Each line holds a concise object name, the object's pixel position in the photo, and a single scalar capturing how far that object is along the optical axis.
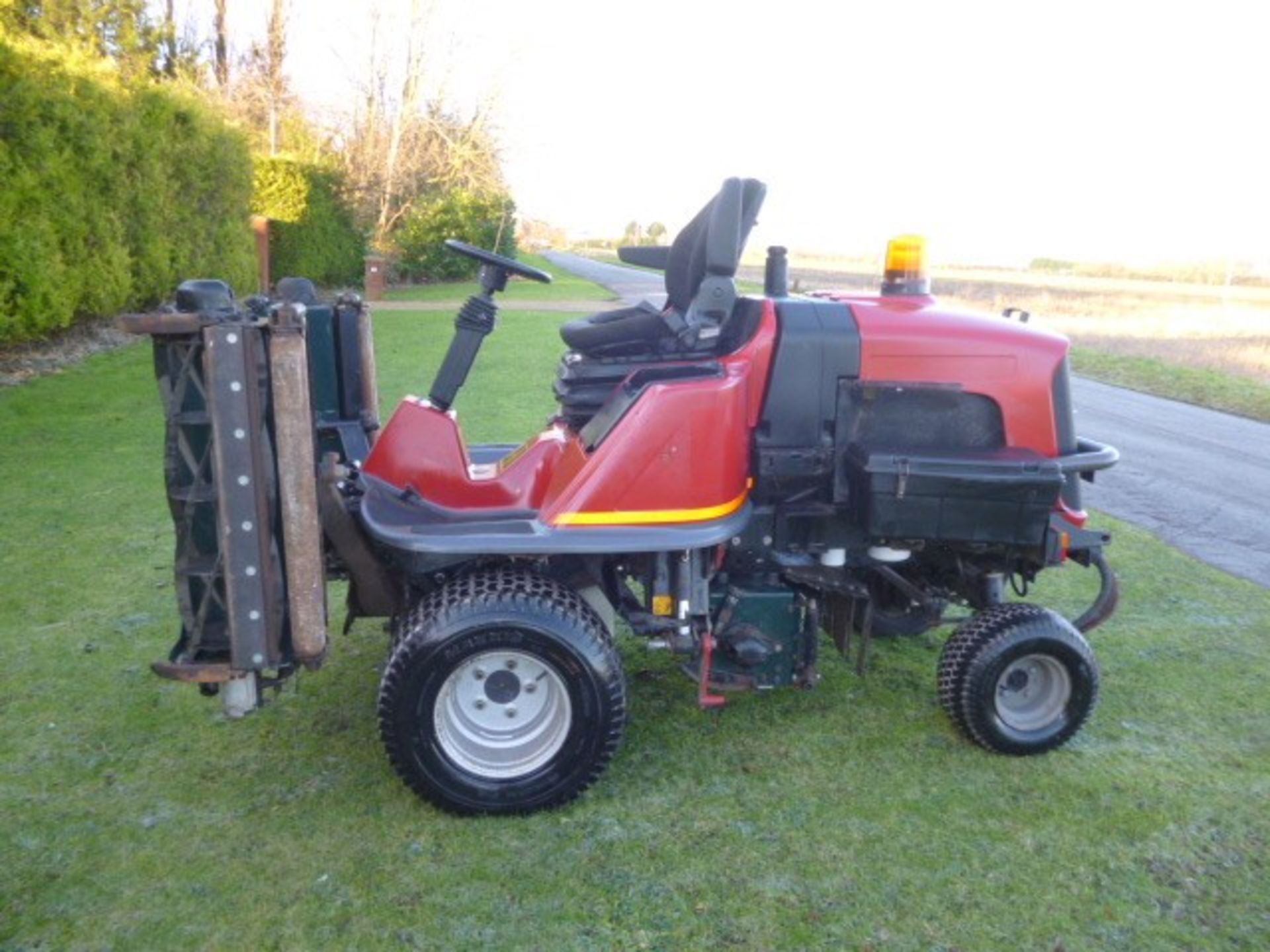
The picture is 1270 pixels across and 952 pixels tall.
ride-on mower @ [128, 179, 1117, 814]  2.91
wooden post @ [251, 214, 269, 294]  20.59
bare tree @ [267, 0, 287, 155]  29.19
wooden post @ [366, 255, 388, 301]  24.30
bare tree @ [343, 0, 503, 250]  28.08
